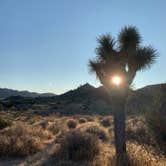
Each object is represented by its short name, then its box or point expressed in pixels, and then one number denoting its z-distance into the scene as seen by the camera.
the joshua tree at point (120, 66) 5.60
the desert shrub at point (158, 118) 6.77
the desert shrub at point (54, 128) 11.31
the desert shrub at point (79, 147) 5.91
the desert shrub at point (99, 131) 9.54
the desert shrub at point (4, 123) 11.23
